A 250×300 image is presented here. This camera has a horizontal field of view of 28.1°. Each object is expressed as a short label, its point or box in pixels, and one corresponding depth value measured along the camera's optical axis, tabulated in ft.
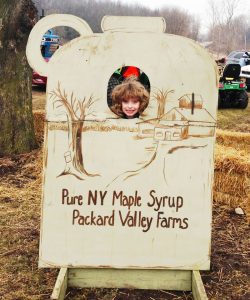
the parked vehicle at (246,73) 65.26
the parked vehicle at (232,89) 45.93
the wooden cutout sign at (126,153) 10.15
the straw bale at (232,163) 18.25
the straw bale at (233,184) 18.31
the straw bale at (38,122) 28.53
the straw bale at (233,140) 26.12
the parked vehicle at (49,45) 69.49
